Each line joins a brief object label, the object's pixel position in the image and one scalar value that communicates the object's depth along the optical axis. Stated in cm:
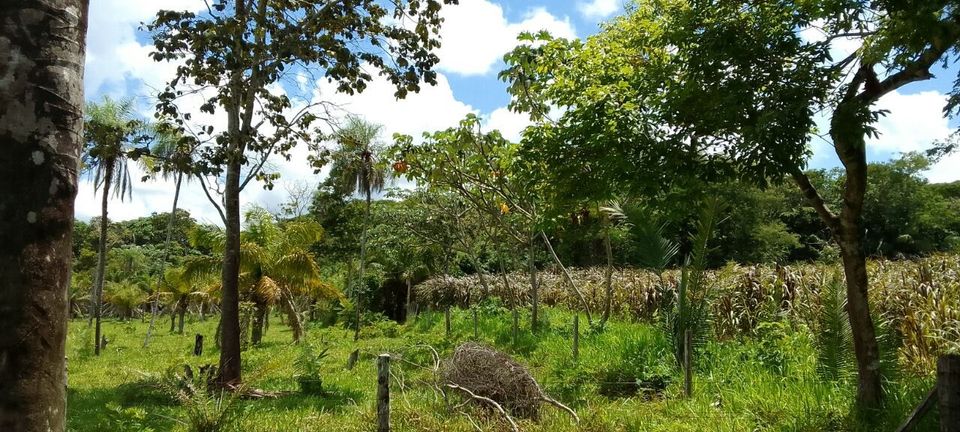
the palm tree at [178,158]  872
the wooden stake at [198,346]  1568
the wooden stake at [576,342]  1082
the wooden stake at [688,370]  764
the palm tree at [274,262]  1708
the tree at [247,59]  732
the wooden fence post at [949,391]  387
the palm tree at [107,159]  1286
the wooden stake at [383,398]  576
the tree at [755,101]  429
